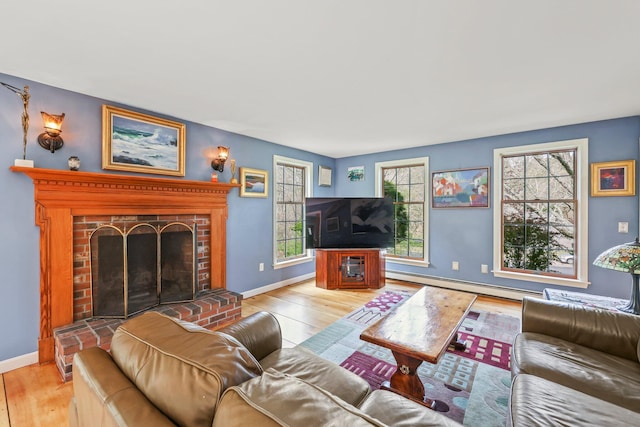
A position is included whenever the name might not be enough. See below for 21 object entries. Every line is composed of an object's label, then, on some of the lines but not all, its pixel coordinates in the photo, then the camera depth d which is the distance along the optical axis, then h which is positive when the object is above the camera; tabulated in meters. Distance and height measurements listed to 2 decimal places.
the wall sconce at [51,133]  2.24 +0.66
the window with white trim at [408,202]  4.57 +0.18
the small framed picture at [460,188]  4.01 +0.37
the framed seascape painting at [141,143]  2.65 +0.73
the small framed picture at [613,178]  3.07 +0.40
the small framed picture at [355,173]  5.20 +0.75
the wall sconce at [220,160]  3.47 +0.66
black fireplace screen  2.54 -0.57
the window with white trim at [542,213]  3.43 +0.00
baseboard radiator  3.74 -1.11
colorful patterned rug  1.77 -1.25
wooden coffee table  1.68 -0.82
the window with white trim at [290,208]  4.44 +0.07
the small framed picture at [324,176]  5.15 +0.69
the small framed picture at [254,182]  3.84 +0.43
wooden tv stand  4.34 -0.91
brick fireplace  2.27 -0.01
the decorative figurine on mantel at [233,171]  3.59 +0.54
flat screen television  4.41 -0.14
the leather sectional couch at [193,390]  0.64 -0.47
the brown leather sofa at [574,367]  1.10 -0.82
